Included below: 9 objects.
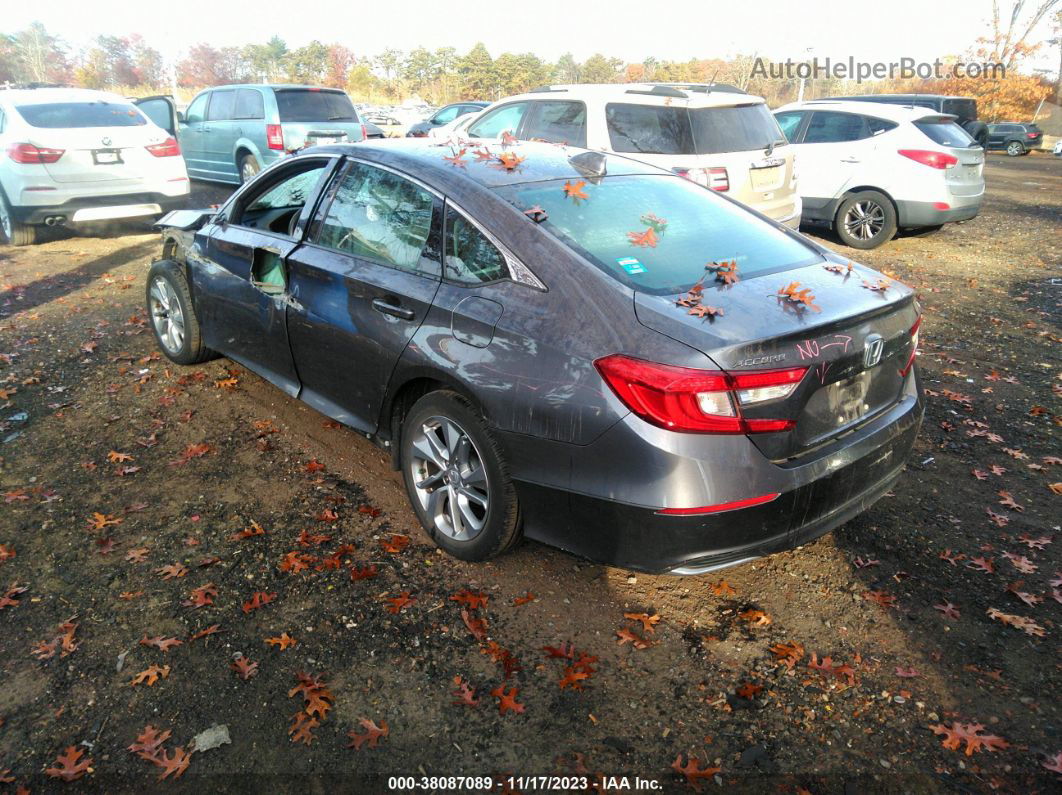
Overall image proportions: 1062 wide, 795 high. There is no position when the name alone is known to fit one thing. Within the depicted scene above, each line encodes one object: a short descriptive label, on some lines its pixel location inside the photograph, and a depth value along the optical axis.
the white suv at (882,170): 9.73
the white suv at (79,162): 9.16
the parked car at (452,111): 18.38
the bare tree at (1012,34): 47.25
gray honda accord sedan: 2.57
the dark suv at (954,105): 16.33
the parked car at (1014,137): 32.03
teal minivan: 12.16
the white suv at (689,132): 7.62
